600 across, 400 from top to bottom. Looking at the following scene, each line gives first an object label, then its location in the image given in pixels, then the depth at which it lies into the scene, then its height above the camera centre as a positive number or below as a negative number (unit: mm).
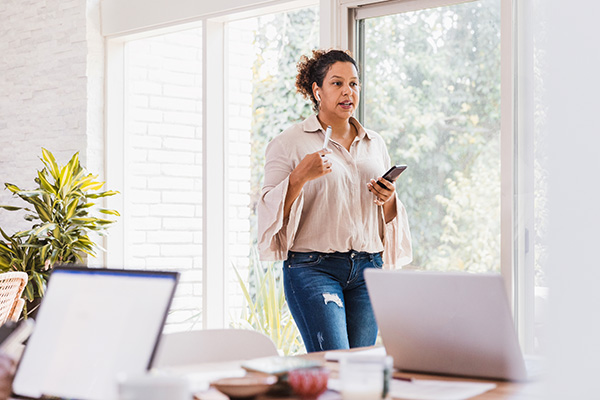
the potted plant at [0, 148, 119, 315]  4352 -60
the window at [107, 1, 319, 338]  4418 +489
